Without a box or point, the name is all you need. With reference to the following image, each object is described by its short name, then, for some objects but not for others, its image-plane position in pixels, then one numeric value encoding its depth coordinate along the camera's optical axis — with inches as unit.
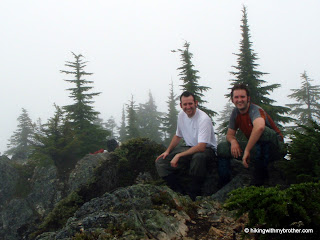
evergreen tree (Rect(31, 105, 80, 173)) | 597.6
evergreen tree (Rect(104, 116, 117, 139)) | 2160.7
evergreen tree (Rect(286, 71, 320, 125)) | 1038.6
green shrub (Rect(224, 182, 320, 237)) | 74.3
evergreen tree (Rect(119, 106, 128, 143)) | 1770.4
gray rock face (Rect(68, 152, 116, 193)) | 498.3
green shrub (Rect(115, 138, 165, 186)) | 293.9
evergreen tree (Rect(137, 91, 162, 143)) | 1616.6
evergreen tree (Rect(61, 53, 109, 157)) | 796.6
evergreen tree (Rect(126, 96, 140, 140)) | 1252.5
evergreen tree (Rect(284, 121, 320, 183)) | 155.6
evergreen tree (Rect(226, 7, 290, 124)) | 711.1
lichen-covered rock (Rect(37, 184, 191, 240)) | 125.3
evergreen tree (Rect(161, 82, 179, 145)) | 1387.8
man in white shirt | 198.5
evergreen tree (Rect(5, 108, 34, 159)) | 1475.1
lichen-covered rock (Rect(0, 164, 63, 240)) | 563.5
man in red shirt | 175.0
